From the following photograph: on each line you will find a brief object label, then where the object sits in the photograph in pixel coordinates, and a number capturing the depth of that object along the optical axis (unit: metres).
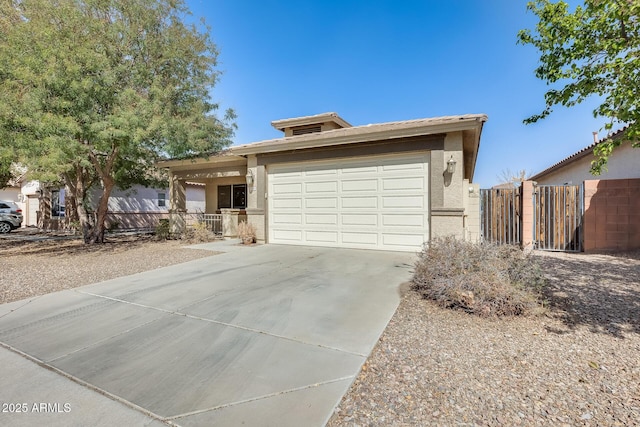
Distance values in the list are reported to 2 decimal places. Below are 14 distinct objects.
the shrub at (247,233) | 10.25
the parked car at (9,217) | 17.36
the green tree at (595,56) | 4.10
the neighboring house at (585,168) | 10.50
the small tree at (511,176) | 31.35
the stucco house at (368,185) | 7.89
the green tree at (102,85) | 8.09
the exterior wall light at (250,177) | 10.64
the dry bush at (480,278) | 3.89
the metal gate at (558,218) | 9.37
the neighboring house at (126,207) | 18.95
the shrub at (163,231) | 12.75
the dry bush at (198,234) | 11.45
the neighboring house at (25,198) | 21.90
